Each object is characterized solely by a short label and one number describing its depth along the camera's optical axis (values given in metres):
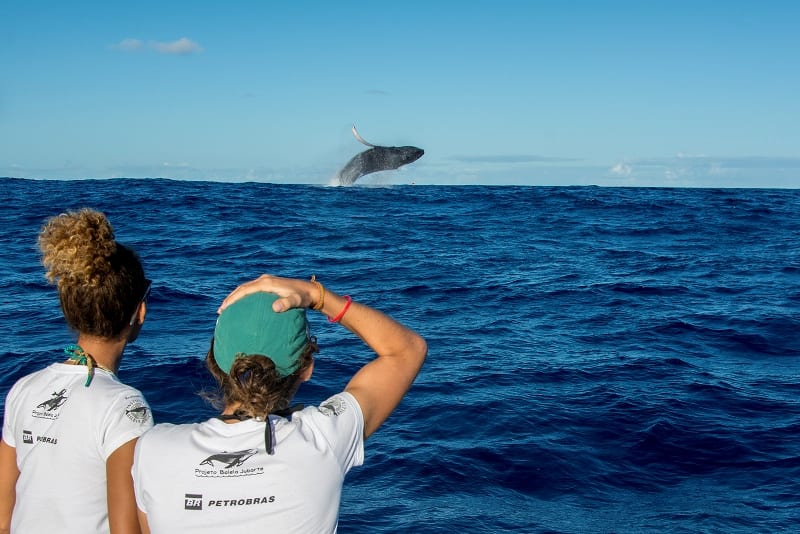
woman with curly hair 2.70
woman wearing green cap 2.29
